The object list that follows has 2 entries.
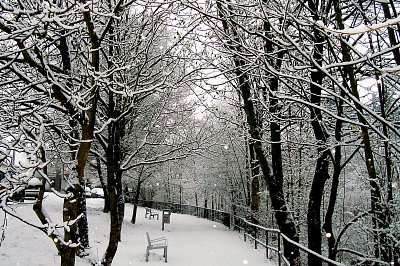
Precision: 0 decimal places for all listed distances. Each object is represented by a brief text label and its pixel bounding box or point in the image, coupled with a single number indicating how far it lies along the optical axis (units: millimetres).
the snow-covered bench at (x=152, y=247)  13370
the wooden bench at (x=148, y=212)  28547
